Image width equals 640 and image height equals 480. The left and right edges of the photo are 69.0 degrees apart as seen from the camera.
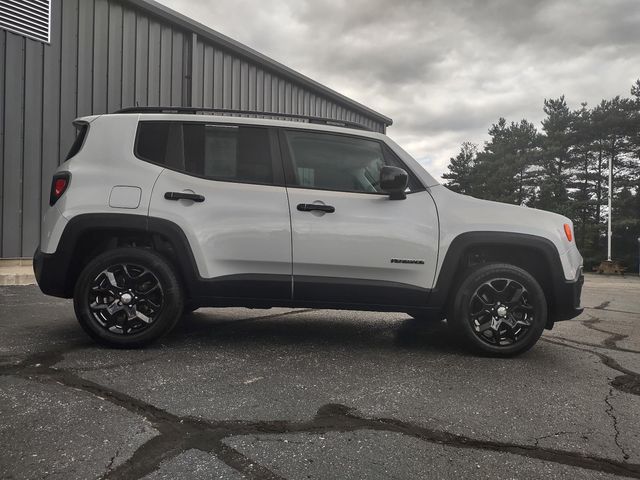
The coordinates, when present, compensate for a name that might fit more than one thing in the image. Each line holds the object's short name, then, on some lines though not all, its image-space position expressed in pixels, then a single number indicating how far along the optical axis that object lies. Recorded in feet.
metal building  25.27
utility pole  91.50
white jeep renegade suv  12.23
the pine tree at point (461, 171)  186.09
